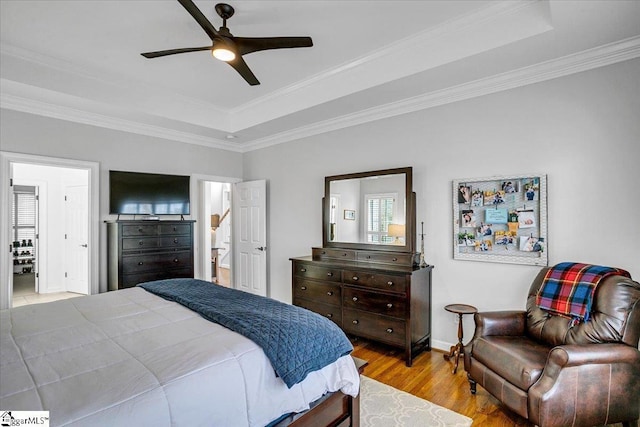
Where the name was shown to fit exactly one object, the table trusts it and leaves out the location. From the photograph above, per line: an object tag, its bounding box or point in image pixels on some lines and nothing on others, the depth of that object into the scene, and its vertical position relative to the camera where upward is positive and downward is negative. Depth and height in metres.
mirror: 3.48 +0.02
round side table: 2.93 -1.02
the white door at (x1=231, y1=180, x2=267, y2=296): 5.09 -0.37
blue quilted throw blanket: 1.55 -0.61
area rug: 2.19 -1.41
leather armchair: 1.85 -0.94
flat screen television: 4.27 +0.27
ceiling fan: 2.17 +1.18
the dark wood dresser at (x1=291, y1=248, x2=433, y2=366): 3.07 -0.85
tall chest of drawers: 3.97 -0.49
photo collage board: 2.82 -0.06
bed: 1.14 -0.64
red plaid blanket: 2.20 -0.54
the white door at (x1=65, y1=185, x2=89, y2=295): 5.66 -0.45
